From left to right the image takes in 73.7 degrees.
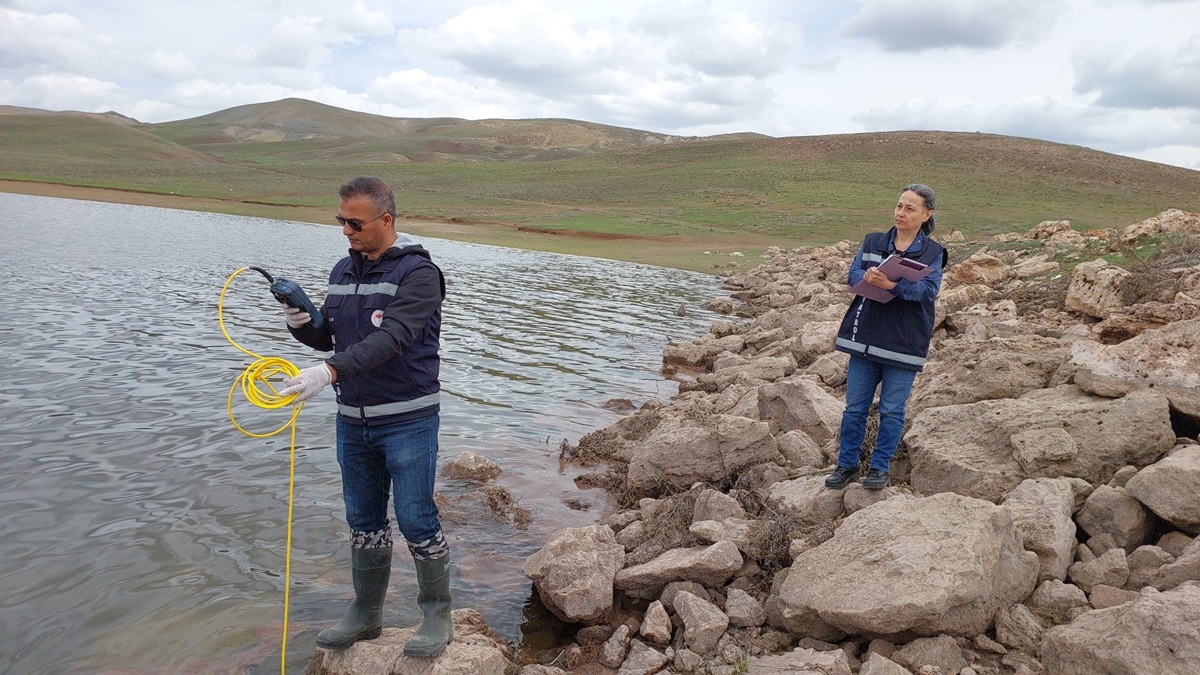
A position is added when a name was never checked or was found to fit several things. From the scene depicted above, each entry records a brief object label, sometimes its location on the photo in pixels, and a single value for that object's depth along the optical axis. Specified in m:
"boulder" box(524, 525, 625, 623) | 4.87
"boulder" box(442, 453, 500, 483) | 7.43
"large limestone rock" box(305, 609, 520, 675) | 3.96
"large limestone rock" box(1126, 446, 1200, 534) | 4.23
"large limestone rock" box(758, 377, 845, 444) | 7.00
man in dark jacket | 3.70
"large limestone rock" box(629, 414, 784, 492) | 6.58
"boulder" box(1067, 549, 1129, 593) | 4.10
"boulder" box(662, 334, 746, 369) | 13.25
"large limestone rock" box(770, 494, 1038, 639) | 3.84
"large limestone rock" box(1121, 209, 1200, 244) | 12.42
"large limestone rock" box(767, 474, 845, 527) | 5.27
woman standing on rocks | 5.23
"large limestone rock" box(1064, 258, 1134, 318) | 8.68
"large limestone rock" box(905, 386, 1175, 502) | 4.96
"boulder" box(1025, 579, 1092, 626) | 3.95
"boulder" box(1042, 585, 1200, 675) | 3.18
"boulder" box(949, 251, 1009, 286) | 14.41
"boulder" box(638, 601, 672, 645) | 4.49
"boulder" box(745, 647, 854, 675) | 3.70
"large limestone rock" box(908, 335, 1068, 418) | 6.18
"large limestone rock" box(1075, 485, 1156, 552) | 4.38
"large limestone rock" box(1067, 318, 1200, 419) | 5.23
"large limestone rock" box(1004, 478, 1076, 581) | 4.26
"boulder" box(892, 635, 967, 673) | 3.75
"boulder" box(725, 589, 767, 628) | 4.42
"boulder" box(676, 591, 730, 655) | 4.29
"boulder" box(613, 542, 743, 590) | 4.80
